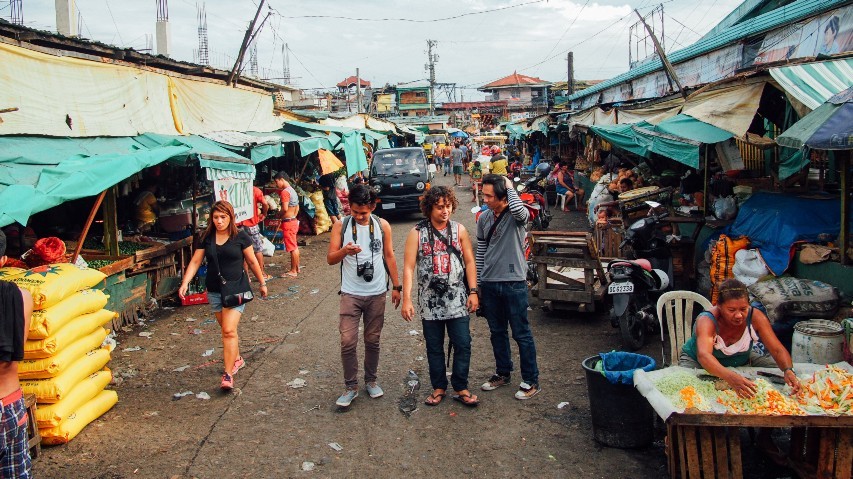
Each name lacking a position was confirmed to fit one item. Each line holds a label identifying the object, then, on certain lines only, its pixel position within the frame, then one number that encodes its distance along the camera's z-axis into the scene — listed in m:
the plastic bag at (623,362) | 4.94
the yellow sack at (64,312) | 4.90
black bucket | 4.65
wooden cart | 7.87
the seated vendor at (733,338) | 4.25
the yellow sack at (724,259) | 7.68
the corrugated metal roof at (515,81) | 81.31
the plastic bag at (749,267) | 7.20
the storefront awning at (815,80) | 5.80
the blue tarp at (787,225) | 7.05
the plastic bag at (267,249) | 11.93
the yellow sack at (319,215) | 16.33
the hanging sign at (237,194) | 9.89
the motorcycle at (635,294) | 6.93
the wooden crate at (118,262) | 8.23
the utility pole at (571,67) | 36.10
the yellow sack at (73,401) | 4.91
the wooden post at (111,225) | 8.70
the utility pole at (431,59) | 75.81
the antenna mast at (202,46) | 26.52
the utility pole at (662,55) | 13.63
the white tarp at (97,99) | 8.33
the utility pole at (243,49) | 15.16
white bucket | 5.15
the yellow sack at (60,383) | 4.95
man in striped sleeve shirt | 5.64
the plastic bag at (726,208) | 8.83
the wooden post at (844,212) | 6.14
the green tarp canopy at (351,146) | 18.36
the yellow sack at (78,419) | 4.94
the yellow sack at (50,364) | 4.96
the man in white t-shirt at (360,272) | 5.62
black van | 18.22
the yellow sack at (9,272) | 5.09
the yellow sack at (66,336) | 4.93
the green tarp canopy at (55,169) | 6.12
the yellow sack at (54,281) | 4.98
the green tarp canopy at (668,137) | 7.98
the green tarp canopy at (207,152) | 9.44
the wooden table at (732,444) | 3.86
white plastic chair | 5.34
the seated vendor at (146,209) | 10.00
